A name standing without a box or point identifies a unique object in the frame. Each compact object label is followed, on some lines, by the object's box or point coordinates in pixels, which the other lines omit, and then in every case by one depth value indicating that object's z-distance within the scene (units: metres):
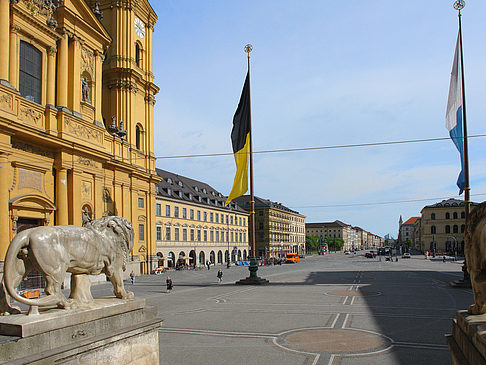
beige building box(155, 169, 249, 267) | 62.64
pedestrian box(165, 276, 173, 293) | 29.00
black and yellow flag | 29.55
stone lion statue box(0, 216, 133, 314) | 6.62
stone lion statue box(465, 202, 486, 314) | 5.63
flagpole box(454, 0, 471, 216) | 25.94
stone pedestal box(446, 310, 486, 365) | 5.00
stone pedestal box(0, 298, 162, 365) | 5.96
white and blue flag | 26.33
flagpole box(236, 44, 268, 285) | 31.09
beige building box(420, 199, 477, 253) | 116.00
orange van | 83.00
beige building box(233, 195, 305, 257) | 115.75
